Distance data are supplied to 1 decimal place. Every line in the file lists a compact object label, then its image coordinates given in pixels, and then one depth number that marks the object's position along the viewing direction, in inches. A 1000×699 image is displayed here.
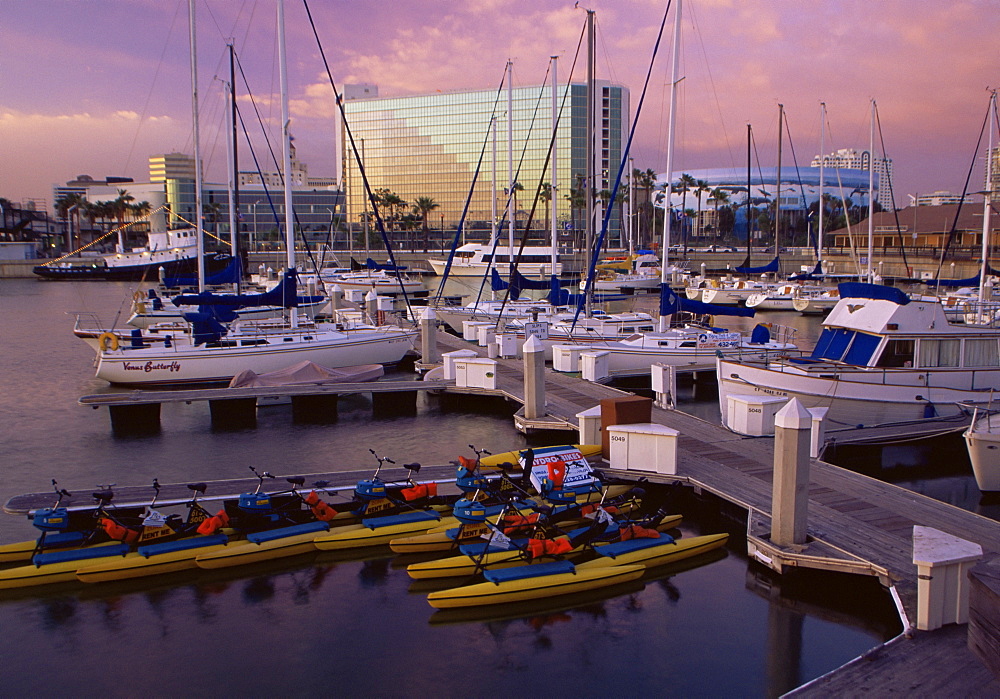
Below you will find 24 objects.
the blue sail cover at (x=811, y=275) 2581.2
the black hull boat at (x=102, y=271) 3587.6
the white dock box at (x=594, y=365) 1074.7
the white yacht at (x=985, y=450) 647.8
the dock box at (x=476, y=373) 1038.4
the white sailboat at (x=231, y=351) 1151.6
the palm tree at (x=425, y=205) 4714.6
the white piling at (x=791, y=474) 462.3
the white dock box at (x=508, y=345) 1254.3
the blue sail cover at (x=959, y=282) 2111.2
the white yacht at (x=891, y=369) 841.5
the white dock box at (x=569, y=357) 1143.6
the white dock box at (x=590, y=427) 712.4
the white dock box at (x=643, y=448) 640.4
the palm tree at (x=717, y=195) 4988.9
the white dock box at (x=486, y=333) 1351.1
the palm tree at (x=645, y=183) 4522.6
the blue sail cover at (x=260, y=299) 1259.2
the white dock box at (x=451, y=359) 1099.3
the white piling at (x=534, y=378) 815.7
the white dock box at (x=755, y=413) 752.3
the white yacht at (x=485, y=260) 3398.1
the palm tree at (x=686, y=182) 4037.9
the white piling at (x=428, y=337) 1230.9
